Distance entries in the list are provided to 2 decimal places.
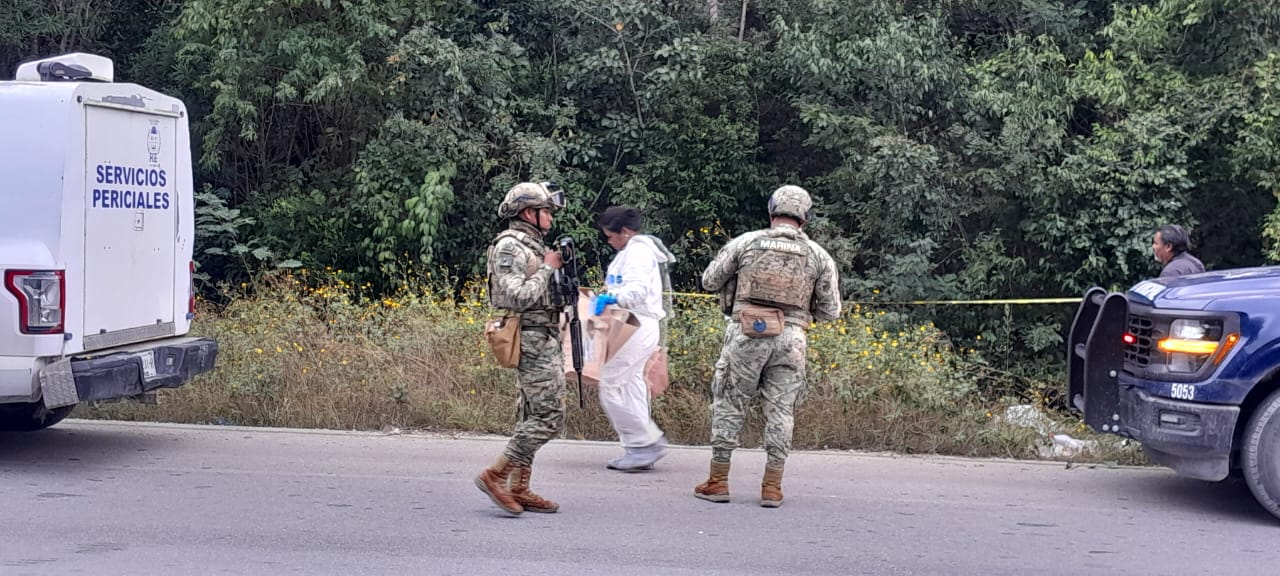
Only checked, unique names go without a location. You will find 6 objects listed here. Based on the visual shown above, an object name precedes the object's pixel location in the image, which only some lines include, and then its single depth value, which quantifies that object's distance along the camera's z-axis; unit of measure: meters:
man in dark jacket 9.12
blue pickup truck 6.77
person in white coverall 7.42
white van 7.50
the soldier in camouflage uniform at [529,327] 6.55
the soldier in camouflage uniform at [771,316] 6.90
